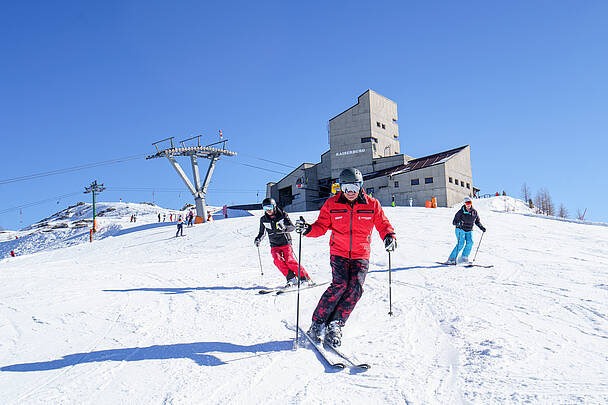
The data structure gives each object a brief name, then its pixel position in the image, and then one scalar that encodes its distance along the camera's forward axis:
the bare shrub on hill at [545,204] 65.06
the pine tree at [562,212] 68.51
